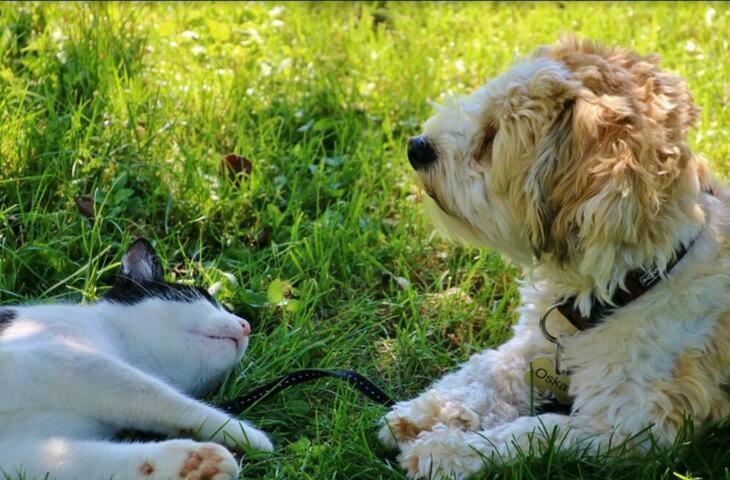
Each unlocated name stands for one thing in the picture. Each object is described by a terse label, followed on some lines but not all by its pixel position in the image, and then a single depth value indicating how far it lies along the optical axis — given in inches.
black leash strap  127.7
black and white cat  104.0
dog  107.4
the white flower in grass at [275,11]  246.8
